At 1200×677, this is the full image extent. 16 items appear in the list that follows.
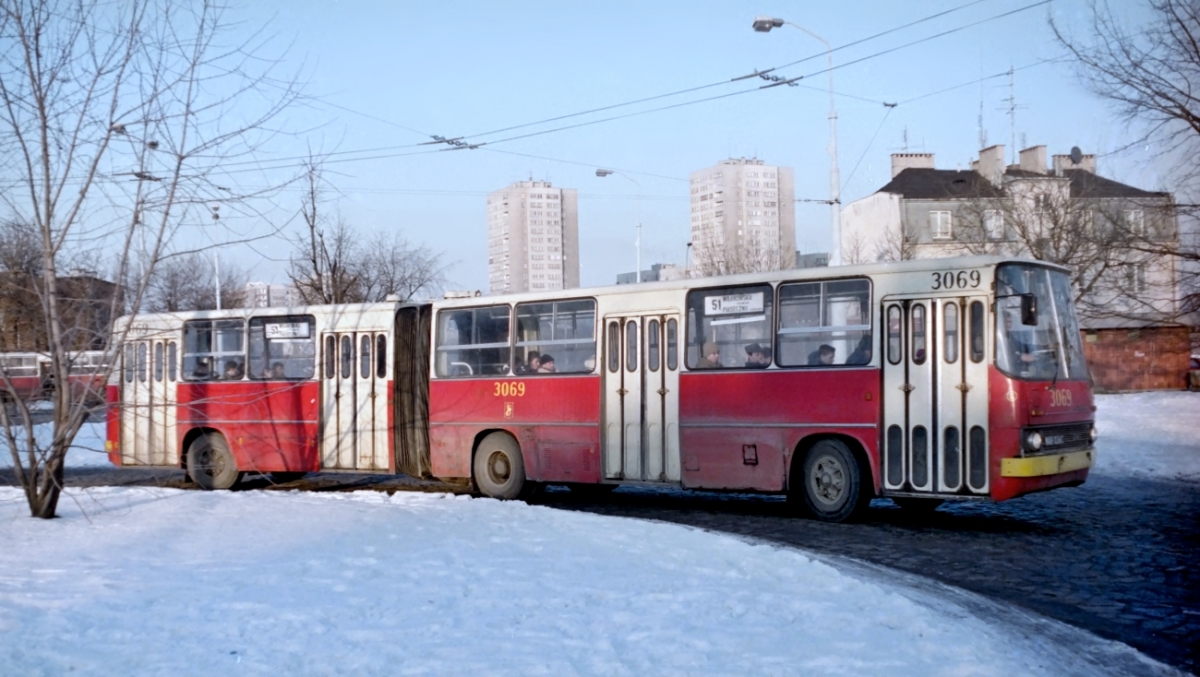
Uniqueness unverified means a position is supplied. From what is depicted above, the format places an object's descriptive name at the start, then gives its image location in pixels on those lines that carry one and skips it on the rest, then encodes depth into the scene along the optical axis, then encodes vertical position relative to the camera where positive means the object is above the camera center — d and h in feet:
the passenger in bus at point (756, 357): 47.96 +0.69
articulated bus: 42.39 -0.65
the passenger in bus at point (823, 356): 45.98 +0.69
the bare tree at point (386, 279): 140.97 +12.61
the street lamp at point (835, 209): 82.07 +12.31
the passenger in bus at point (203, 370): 65.77 +0.43
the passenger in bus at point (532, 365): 55.77 +0.49
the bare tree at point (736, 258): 165.17 +18.18
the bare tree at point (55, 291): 33.83 +2.81
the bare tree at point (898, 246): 135.81 +16.88
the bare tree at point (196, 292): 61.74 +10.40
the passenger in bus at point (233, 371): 65.00 +0.36
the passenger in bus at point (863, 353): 44.78 +0.78
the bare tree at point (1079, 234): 70.54 +11.63
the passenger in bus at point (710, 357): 49.57 +0.74
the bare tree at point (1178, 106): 60.85 +14.86
